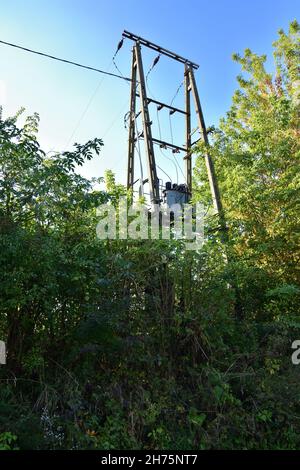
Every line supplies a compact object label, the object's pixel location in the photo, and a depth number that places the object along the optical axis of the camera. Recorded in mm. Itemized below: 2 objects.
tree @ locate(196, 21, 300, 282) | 7645
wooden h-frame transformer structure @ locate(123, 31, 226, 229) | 9227
